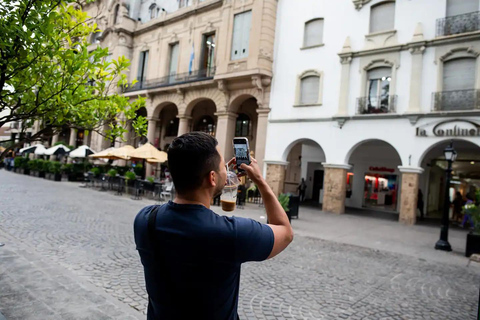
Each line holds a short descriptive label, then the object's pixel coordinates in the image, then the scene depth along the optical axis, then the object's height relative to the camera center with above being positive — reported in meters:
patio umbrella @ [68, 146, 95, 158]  23.58 +0.35
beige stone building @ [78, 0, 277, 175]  20.30 +7.89
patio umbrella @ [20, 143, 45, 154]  28.41 +0.26
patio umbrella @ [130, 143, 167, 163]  17.80 +0.50
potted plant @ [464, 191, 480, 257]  8.69 -1.15
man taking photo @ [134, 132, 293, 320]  1.43 -0.34
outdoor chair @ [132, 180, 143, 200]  16.97 -1.31
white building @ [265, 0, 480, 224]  14.59 +4.57
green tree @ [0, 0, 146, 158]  3.14 +0.91
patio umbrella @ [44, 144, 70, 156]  25.16 +0.36
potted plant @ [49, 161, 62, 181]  23.94 -1.21
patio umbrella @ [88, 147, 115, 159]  19.12 +0.29
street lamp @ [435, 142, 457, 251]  9.73 -0.89
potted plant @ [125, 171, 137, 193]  17.70 -0.92
